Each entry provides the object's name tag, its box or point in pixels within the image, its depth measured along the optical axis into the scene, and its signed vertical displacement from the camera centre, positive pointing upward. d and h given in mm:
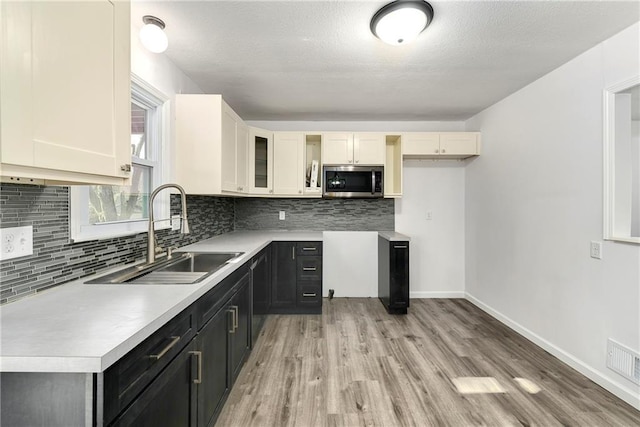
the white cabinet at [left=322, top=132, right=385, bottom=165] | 3564 +809
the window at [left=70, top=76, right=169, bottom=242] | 1476 +126
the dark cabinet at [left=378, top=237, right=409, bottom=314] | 3283 -705
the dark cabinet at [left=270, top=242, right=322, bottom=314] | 3215 -697
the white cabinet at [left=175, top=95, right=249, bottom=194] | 2330 +566
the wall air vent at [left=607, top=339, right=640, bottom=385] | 1798 -931
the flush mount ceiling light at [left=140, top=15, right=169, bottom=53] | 1593 +970
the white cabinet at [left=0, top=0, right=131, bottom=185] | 779 +386
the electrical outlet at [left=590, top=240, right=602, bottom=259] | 2035 -241
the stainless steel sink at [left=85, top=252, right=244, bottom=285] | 1480 -334
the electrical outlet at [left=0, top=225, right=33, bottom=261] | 1074 -111
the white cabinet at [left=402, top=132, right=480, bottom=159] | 3588 +882
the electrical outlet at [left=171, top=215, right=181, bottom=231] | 2303 -76
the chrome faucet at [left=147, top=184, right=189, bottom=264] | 1769 -93
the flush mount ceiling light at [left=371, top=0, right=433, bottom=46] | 1599 +1116
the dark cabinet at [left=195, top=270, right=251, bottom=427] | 1351 -762
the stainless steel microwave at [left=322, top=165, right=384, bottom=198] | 3541 +404
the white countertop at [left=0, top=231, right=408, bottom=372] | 719 -342
